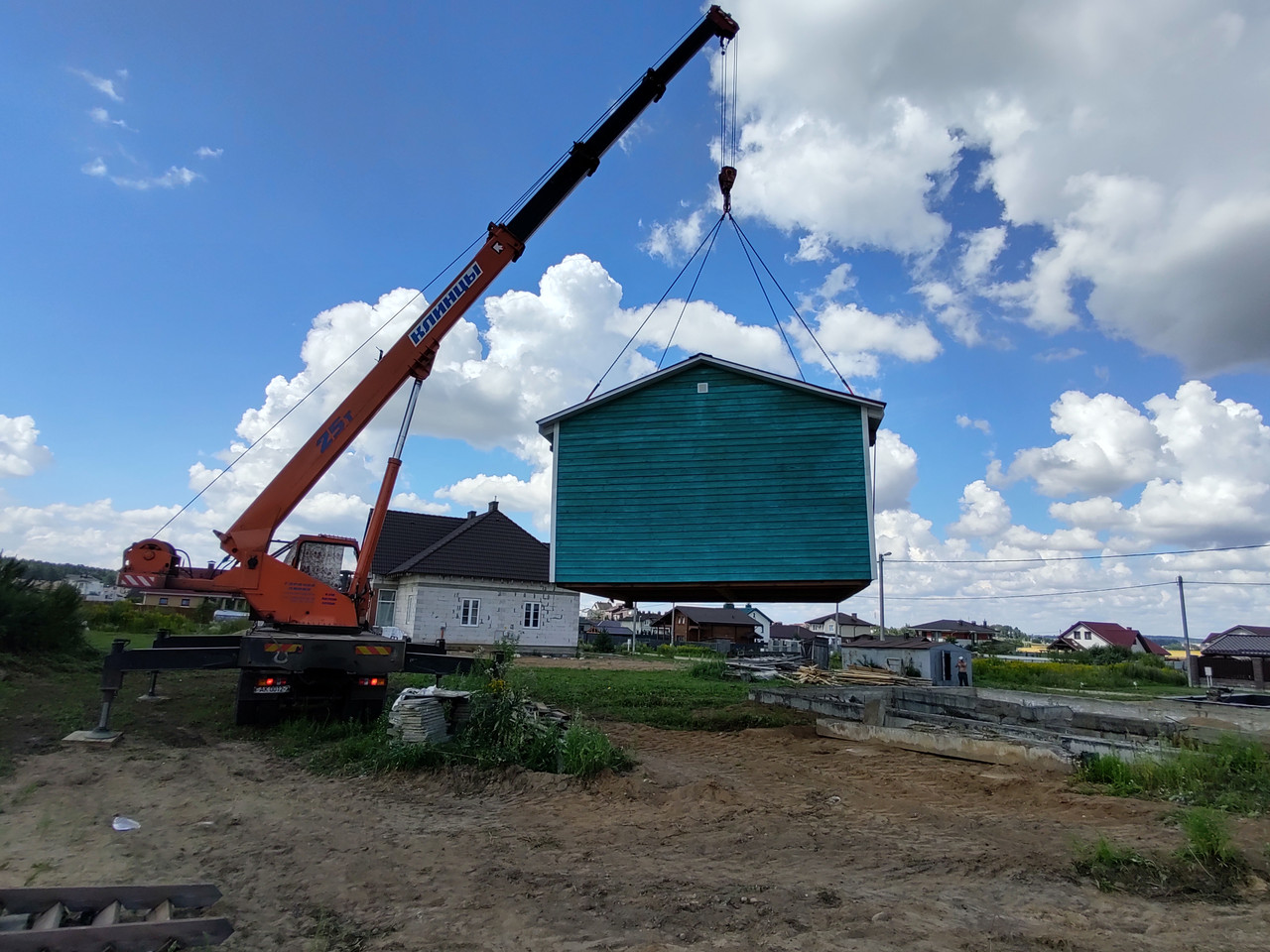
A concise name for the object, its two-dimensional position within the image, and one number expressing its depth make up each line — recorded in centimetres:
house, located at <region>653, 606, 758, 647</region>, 7319
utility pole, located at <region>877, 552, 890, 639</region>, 3691
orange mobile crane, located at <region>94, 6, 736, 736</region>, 971
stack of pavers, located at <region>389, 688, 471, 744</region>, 875
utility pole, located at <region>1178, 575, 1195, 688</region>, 3831
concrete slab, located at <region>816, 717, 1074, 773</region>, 957
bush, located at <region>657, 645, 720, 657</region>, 4653
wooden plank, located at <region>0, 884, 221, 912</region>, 391
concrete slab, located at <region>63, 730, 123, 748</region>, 907
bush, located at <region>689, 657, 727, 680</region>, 2439
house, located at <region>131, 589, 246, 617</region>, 4123
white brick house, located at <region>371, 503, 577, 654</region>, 2997
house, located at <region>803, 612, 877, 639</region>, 9380
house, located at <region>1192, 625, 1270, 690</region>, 3847
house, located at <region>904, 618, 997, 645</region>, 8870
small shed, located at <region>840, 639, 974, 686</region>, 2616
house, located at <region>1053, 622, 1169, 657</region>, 8419
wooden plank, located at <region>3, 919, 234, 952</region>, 348
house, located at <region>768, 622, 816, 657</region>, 6874
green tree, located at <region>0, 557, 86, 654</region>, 1653
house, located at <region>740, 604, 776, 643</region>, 8202
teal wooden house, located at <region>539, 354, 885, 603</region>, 1166
